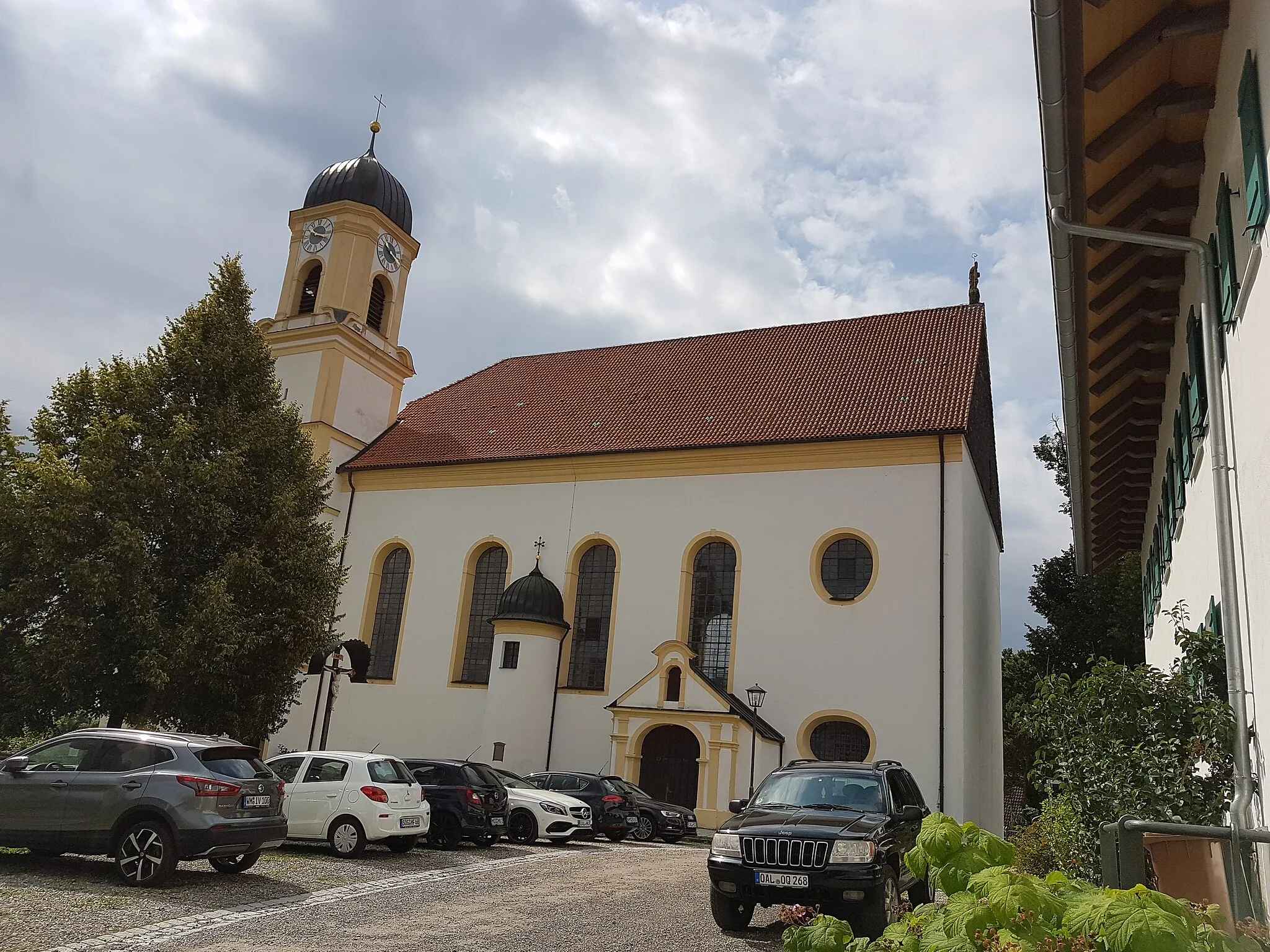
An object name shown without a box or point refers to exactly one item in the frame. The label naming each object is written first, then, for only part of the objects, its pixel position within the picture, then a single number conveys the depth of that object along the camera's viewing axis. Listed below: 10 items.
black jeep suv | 8.75
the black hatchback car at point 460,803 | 15.39
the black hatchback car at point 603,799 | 19.05
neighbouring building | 6.04
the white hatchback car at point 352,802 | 13.39
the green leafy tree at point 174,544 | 16.94
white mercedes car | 17.23
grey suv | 10.13
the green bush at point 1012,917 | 3.15
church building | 23.59
